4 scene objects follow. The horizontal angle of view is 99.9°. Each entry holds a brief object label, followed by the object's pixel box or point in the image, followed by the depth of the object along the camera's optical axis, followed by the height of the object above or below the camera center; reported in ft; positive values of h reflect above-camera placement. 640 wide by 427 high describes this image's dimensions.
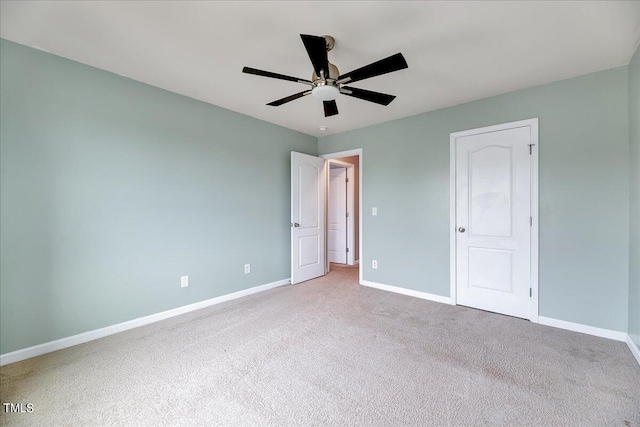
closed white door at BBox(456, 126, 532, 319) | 9.21 -0.41
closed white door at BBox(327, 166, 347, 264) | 18.94 -0.32
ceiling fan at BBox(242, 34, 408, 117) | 5.26 +2.98
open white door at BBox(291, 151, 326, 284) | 13.35 -0.32
